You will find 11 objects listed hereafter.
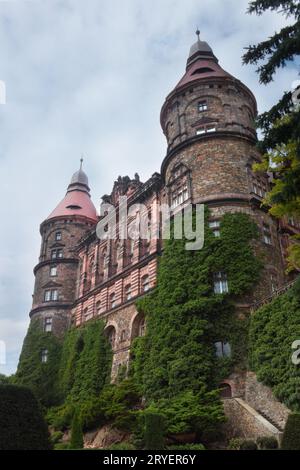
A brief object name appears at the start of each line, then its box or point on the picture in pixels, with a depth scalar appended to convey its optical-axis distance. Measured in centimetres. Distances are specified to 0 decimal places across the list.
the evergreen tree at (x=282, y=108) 1334
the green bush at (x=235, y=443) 1816
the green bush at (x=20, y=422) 1200
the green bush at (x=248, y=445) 1716
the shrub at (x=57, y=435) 2550
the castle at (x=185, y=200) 2695
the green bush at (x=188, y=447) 1708
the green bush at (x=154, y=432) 1612
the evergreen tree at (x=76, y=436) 1919
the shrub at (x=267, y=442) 1667
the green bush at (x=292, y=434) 1274
